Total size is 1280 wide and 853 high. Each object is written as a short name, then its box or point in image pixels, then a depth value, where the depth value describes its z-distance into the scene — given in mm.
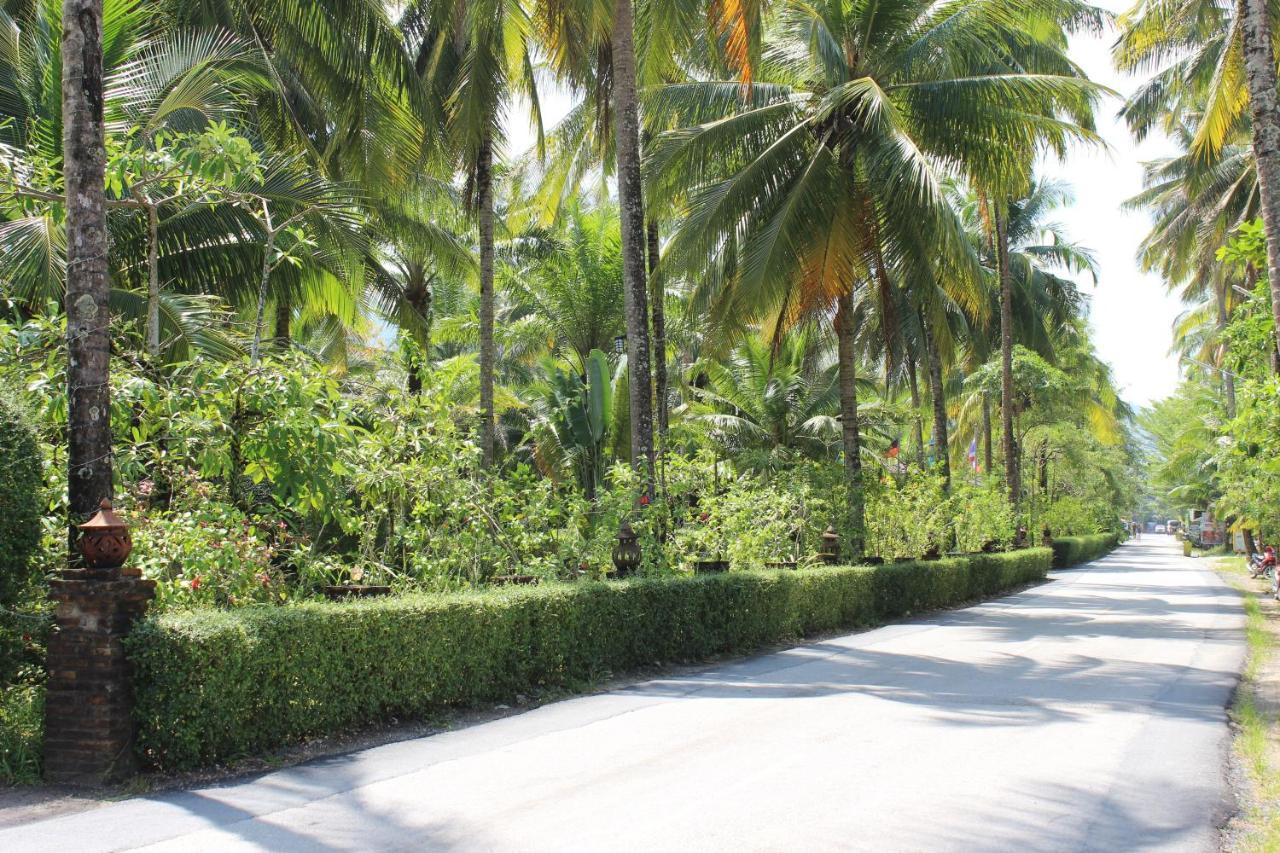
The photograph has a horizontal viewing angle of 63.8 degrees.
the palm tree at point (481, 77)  16062
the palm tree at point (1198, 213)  27688
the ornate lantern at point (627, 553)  12680
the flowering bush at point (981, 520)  29234
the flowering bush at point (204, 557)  7723
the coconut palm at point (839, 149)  17312
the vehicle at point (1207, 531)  76706
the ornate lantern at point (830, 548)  18141
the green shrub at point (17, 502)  6715
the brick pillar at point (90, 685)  6250
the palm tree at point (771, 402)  28375
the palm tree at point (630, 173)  13891
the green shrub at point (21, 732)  6227
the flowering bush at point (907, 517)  21625
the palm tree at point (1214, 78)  10492
